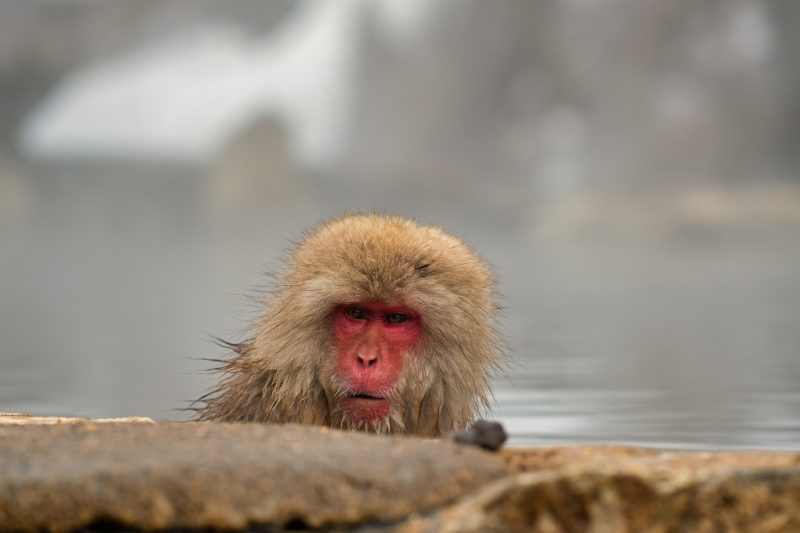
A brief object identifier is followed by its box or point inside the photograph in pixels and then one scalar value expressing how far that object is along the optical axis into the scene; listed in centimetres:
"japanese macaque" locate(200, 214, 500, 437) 791
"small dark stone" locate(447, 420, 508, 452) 607
